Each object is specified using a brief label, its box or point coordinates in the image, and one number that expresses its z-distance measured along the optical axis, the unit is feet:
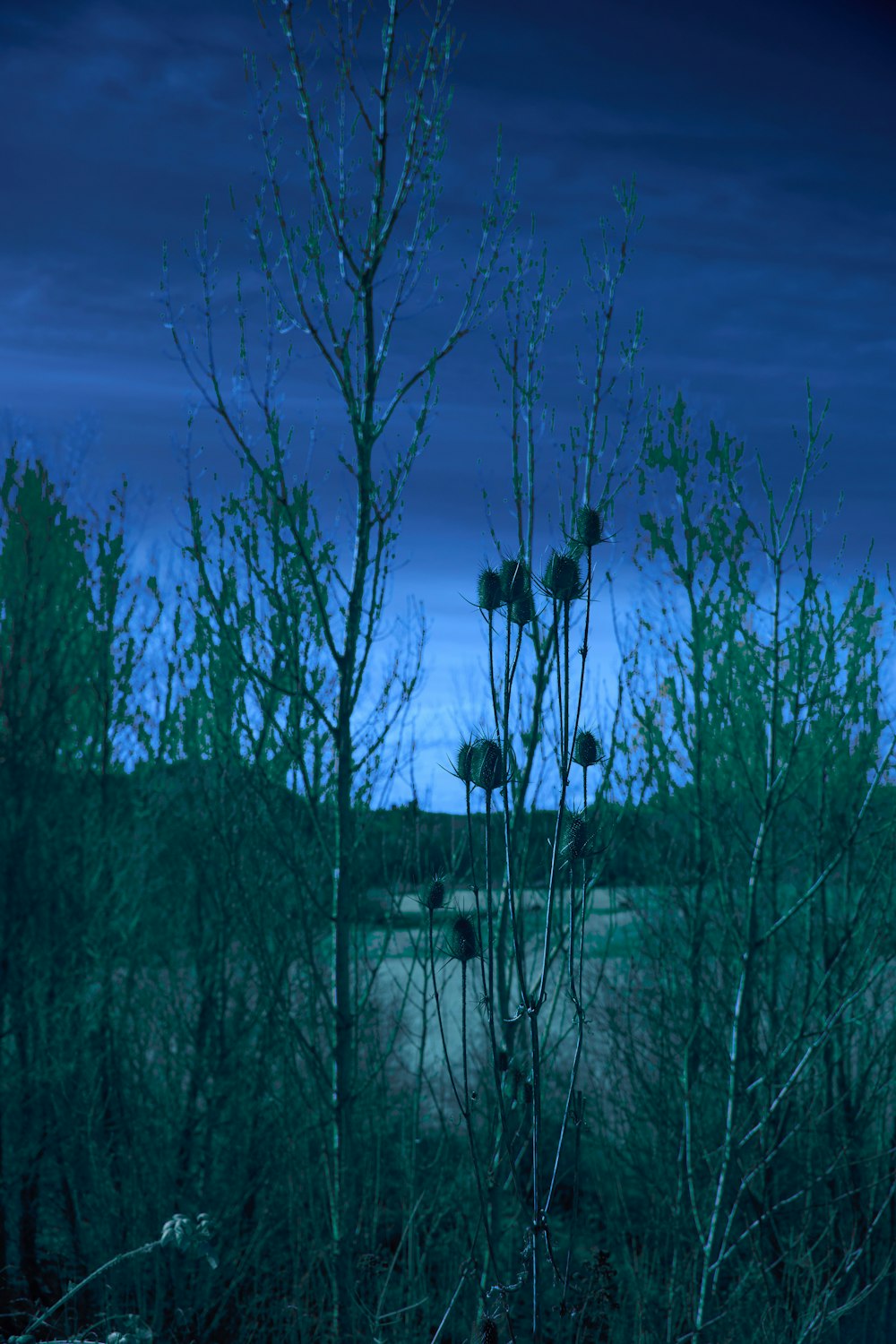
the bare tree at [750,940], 20.84
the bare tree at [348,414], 16.11
